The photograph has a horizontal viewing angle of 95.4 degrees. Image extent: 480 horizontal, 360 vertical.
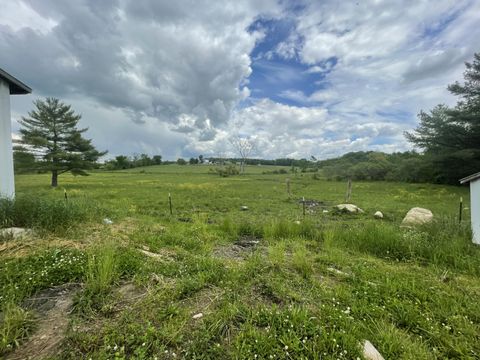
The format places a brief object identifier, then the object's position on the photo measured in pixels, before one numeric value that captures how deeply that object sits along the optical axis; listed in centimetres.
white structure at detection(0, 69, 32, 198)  642
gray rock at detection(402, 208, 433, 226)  861
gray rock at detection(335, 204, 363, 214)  1228
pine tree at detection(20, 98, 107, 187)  2320
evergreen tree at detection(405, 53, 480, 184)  2100
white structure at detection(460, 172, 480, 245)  605
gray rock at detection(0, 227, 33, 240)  424
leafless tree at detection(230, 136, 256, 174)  6979
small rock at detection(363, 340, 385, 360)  220
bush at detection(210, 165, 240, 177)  5572
